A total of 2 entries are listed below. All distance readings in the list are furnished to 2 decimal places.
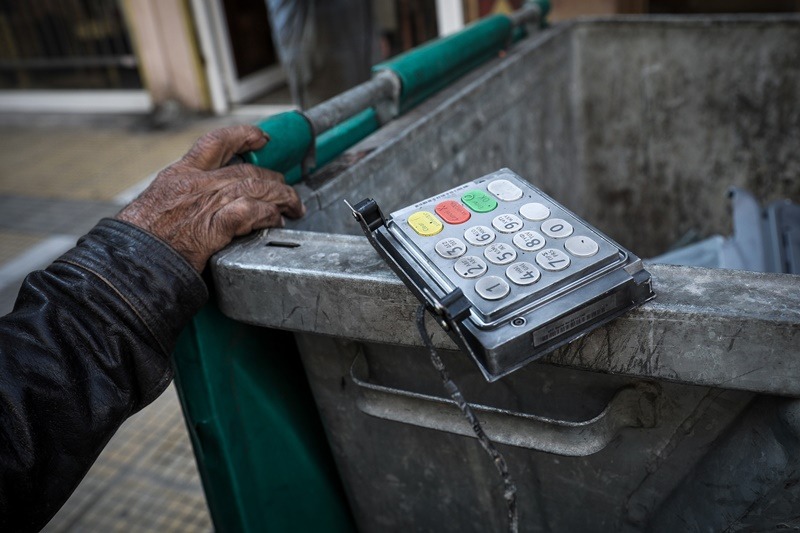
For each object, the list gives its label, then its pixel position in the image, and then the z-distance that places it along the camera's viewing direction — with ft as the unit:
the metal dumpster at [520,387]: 2.56
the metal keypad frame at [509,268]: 2.49
